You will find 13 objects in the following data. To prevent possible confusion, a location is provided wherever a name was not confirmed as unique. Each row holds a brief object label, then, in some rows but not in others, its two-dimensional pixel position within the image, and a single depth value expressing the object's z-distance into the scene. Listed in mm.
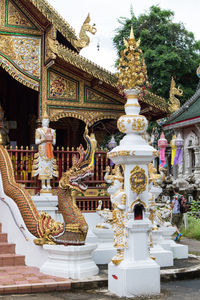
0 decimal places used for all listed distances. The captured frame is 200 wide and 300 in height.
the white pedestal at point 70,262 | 6875
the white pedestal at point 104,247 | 8305
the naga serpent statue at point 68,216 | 7172
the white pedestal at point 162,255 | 8055
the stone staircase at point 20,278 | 6301
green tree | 26969
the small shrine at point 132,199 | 6180
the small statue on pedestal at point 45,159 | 9352
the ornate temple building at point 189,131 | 22156
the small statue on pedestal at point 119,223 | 6367
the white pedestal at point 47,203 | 9219
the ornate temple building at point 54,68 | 10156
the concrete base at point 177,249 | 8875
